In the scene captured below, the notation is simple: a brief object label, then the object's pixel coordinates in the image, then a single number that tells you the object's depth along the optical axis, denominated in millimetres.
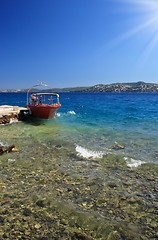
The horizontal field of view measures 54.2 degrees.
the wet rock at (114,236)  3379
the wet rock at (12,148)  8816
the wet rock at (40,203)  4406
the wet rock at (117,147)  9590
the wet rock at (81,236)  3336
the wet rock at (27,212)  4031
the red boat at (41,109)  20703
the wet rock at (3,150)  8423
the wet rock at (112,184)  5391
